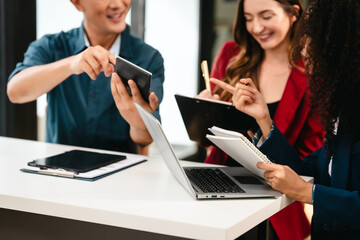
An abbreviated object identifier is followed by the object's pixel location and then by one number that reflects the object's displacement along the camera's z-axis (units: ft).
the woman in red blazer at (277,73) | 6.29
